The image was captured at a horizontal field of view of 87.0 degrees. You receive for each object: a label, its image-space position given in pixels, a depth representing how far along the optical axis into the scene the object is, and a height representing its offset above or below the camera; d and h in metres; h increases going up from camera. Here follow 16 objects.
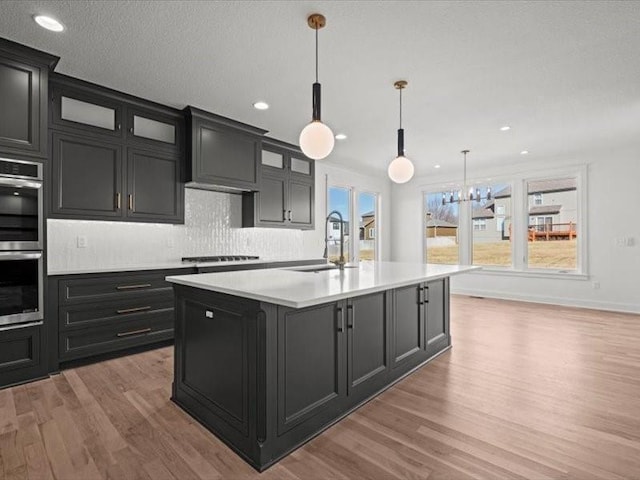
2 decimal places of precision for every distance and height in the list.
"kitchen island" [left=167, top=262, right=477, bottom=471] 1.74 -0.67
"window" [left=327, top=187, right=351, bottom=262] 6.53 +0.67
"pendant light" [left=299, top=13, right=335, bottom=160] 2.31 +0.73
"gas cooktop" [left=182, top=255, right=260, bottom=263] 4.18 -0.23
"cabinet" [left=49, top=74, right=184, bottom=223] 3.03 +0.84
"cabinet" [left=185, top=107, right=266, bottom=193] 3.81 +1.06
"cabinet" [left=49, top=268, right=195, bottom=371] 2.89 -0.68
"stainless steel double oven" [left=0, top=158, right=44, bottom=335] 2.54 -0.03
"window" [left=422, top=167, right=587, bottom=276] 5.92 +0.28
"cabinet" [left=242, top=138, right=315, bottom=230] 4.77 +0.73
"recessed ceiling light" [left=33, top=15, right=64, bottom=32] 2.23 +1.47
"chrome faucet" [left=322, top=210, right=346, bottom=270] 2.91 -0.15
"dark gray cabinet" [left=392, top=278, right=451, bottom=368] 2.73 -0.73
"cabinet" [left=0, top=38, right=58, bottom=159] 2.55 +1.11
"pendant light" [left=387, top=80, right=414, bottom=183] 3.10 +0.70
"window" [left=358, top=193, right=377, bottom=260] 7.38 +0.34
